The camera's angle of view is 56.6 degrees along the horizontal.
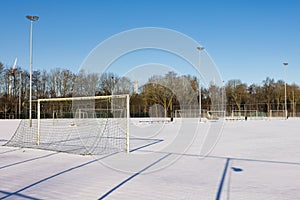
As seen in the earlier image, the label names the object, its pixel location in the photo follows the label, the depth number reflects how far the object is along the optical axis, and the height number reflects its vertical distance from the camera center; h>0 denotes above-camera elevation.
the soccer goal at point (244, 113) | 49.52 -0.56
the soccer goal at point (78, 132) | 10.20 -1.33
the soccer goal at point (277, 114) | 48.88 -0.72
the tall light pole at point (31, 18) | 24.34 +8.08
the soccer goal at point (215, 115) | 40.80 -0.76
